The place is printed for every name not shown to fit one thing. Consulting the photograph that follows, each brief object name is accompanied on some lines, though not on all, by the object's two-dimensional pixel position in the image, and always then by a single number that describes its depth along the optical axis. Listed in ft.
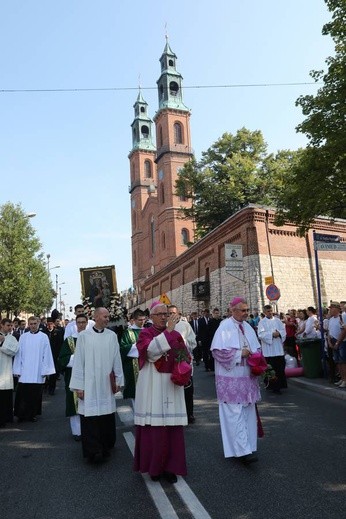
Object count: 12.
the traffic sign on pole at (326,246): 40.25
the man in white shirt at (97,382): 19.52
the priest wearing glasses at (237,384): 18.51
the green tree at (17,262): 123.95
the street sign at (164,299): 46.07
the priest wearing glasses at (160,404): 16.38
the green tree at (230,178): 127.13
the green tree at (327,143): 51.90
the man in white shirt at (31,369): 30.91
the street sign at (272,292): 57.71
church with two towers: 211.41
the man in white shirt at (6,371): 29.78
